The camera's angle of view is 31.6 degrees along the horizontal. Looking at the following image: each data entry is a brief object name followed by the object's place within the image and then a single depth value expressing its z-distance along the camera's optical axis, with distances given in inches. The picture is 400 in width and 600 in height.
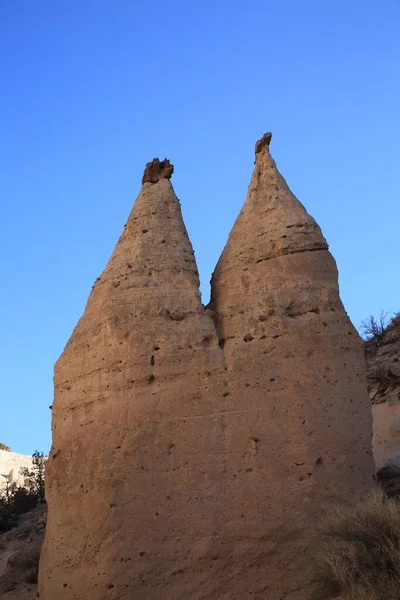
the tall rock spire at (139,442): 298.2
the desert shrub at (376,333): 852.0
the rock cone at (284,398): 303.6
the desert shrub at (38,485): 714.3
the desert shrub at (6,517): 595.4
